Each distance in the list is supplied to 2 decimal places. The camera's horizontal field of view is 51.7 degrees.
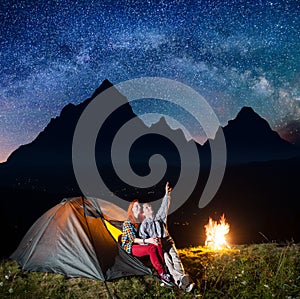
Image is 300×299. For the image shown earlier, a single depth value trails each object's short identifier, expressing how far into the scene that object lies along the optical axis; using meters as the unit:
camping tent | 6.23
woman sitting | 5.98
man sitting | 6.15
